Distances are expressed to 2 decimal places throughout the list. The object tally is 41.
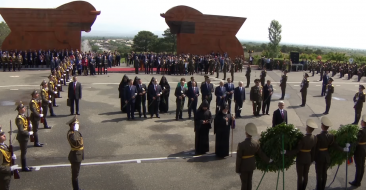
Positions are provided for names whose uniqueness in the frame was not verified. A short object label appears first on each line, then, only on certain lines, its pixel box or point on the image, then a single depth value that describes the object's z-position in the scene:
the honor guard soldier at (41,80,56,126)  11.29
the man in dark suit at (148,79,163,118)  12.88
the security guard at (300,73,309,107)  16.28
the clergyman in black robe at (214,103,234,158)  8.89
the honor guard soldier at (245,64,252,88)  20.58
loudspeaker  34.56
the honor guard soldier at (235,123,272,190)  6.18
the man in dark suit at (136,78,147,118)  12.84
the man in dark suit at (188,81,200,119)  12.89
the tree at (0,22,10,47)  88.88
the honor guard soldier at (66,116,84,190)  6.71
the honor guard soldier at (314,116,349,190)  6.85
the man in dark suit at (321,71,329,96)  18.77
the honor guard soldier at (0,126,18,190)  5.92
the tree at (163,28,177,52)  60.56
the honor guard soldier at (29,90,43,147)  9.32
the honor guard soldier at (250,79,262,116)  13.75
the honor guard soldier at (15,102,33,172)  7.79
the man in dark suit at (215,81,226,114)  13.28
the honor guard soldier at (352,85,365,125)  12.95
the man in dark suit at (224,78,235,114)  13.97
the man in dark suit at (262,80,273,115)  14.20
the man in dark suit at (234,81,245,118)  13.46
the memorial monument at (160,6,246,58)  28.77
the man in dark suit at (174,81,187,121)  12.70
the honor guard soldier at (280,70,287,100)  17.38
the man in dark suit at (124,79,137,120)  12.41
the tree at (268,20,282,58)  63.66
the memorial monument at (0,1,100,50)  26.11
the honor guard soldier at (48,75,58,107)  13.08
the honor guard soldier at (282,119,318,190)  6.55
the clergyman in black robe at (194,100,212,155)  9.13
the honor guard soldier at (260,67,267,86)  19.75
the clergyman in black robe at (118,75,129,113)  13.52
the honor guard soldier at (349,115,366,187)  7.24
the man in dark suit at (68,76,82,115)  12.73
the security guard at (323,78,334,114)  14.69
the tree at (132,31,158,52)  64.88
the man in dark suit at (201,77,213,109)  13.27
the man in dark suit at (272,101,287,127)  9.83
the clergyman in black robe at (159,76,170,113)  13.58
